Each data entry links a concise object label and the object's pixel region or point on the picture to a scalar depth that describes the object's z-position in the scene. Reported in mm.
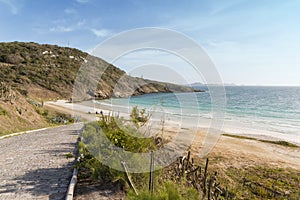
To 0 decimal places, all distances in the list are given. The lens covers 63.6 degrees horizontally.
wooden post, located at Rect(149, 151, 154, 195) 3887
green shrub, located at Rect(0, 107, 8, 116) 12584
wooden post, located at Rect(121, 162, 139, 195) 4108
